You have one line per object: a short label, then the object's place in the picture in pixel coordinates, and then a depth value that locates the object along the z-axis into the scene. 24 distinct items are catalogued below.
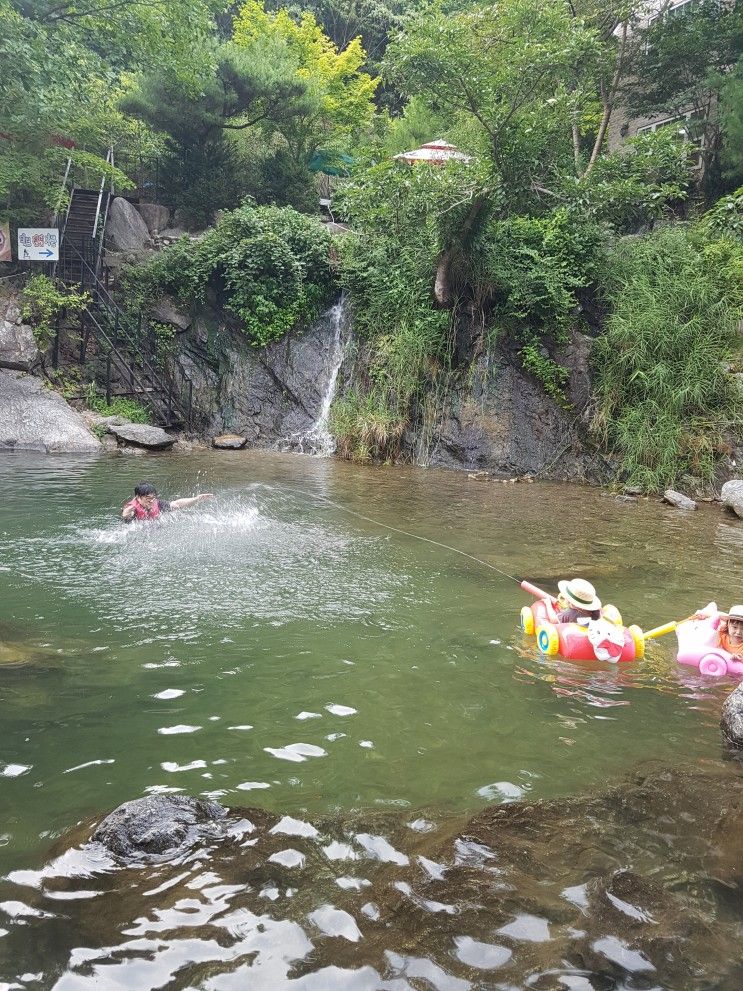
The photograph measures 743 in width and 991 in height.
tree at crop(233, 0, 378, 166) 23.80
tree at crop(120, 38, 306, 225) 21.55
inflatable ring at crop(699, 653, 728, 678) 5.22
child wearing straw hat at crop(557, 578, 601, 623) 5.47
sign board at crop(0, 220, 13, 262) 18.61
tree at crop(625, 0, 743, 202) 18.59
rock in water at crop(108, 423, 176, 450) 16.34
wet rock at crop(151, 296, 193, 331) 19.48
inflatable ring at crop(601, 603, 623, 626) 5.57
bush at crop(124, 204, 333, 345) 18.36
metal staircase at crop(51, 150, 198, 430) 18.83
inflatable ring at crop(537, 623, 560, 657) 5.39
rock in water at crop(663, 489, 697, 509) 11.72
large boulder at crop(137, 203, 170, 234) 23.47
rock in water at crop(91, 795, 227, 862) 2.89
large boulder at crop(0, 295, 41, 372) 17.97
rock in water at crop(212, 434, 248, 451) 17.31
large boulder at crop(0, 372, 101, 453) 15.99
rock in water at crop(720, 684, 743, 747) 4.10
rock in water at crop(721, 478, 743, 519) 11.02
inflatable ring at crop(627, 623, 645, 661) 5.46
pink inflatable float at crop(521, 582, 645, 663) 5.38
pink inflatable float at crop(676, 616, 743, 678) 5.23
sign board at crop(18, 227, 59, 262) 18.33
